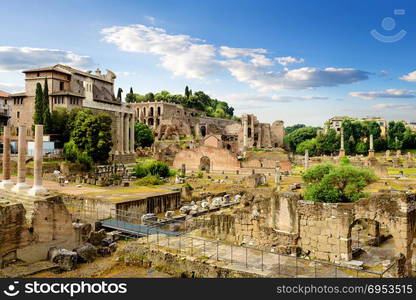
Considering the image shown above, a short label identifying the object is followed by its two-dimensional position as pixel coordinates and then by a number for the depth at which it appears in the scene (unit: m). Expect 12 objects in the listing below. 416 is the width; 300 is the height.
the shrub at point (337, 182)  22.47
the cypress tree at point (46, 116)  45.06
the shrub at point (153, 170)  43.88
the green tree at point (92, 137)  42.91
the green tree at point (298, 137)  108.00
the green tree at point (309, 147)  92.94
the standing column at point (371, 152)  61.81
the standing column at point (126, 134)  64.38
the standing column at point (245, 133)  87.12
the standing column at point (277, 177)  39.47
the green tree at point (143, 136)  83.50
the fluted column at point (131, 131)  66.62
